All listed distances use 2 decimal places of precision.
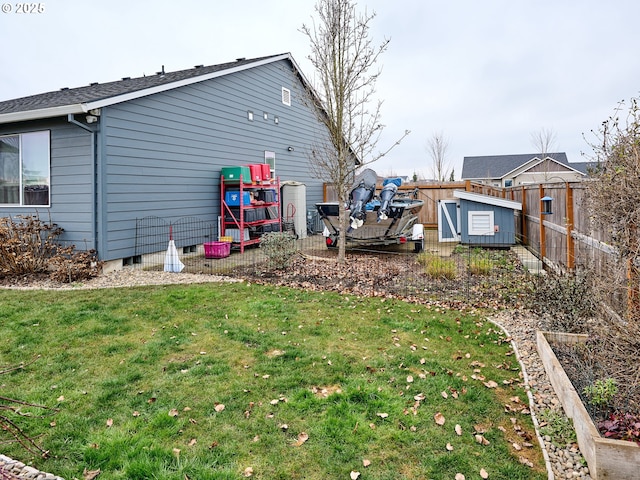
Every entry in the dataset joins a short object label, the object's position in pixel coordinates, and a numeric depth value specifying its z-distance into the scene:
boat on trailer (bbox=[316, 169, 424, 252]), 10.06
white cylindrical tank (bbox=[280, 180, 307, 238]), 14.21
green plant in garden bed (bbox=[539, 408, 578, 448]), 2.72
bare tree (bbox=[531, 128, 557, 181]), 32.06
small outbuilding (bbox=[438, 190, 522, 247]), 10.71
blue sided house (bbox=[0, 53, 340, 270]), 8.28
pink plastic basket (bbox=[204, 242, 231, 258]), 10.12
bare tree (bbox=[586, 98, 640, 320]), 2.64
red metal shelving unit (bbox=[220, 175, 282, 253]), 10.98
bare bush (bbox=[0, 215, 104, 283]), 7.63
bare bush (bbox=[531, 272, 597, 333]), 4.04
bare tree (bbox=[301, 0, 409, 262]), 8.78
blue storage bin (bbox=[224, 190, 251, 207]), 11.13
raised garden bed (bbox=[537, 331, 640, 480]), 2.24
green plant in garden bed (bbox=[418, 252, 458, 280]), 7.23
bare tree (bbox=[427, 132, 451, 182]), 36.78
